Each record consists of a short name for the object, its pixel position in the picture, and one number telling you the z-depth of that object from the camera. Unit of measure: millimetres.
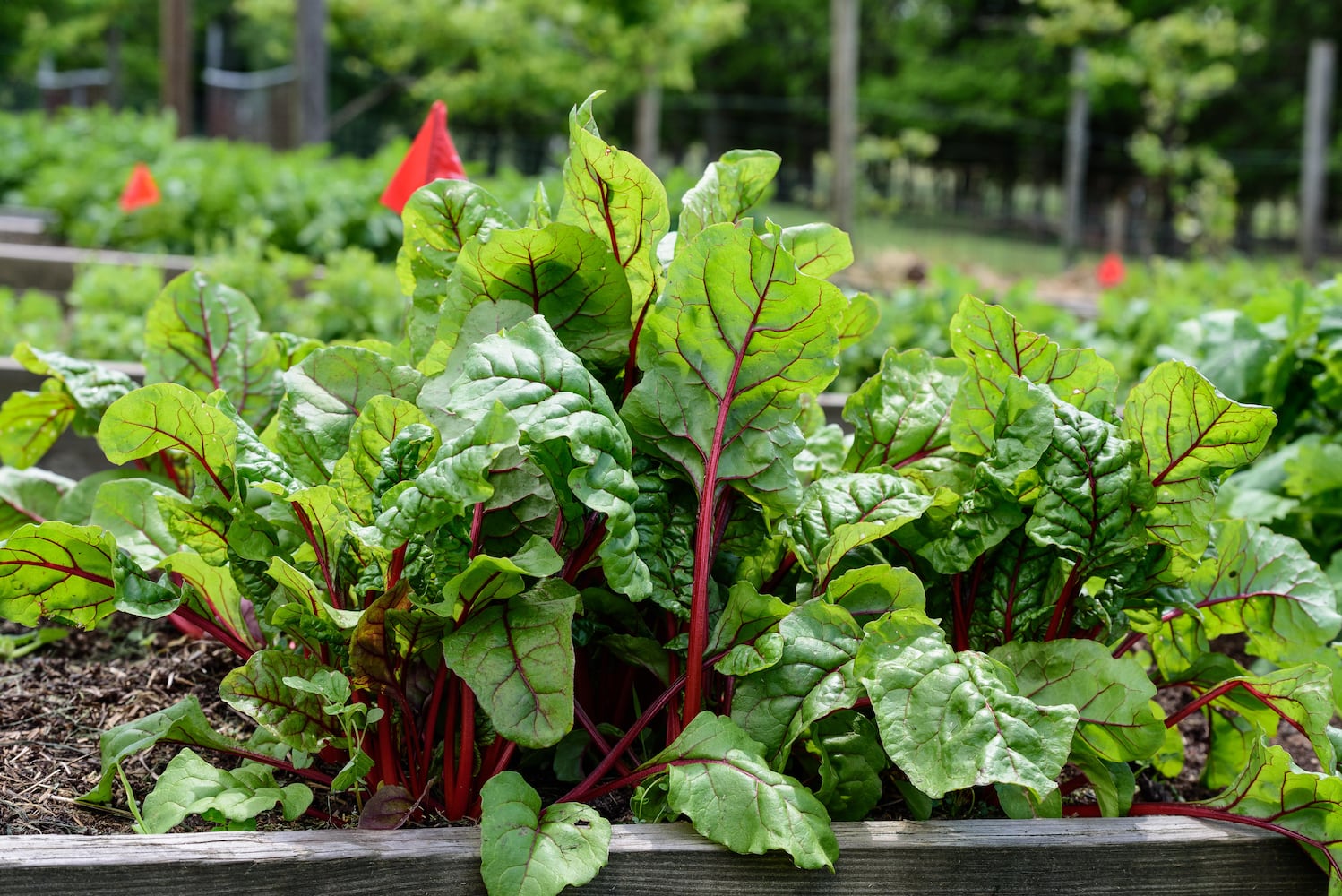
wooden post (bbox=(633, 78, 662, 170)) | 12078
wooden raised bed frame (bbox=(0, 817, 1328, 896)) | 1133
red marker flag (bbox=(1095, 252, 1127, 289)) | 8234
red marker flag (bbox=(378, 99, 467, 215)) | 2268
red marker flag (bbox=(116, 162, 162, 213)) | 5598
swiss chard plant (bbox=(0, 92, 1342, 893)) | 1217
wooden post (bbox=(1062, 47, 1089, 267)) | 14195
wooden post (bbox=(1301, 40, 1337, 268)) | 11477
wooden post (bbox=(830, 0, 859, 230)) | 8156
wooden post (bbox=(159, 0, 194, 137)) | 12195
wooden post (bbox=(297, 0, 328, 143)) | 9773
